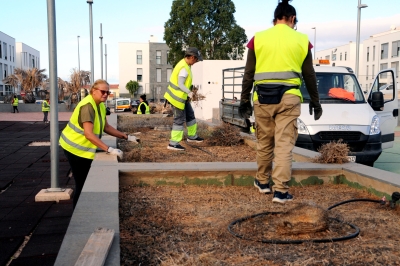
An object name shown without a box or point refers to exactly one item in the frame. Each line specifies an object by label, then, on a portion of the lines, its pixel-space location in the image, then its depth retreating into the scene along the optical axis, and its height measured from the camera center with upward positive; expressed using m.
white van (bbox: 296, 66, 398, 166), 7.96 -0.47
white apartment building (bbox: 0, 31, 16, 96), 73.81 +5.62
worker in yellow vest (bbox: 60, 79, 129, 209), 5.27 -0.50
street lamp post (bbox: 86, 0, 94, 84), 21.99 +2.66
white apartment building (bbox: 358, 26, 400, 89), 62.97 +5.88
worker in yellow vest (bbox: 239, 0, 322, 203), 4.16 +0.08
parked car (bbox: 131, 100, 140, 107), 54.15 -1.31
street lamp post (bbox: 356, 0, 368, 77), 21.39 +3.62
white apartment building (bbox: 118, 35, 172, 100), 81.69 +4.65
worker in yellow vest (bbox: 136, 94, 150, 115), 19.86 -0.69
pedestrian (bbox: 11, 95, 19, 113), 43.81 -1.14
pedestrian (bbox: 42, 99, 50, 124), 27.03 -1.01
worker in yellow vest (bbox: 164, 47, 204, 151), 7.55 +0.02
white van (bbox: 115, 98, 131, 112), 52.97 -1.51
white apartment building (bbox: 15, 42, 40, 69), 88.69 +7.26
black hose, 2.95 -0.95
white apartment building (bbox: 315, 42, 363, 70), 72.44 +6.77
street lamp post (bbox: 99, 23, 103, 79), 27.88 +2.90
